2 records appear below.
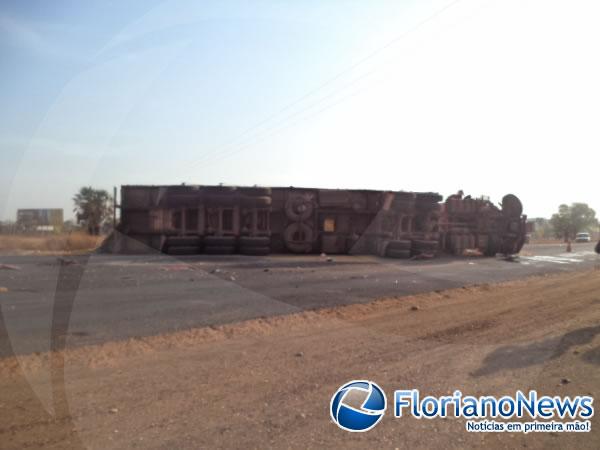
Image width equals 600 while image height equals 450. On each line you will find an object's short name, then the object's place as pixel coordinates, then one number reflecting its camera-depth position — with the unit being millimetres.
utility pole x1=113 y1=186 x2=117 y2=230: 22888
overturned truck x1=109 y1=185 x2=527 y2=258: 23219
